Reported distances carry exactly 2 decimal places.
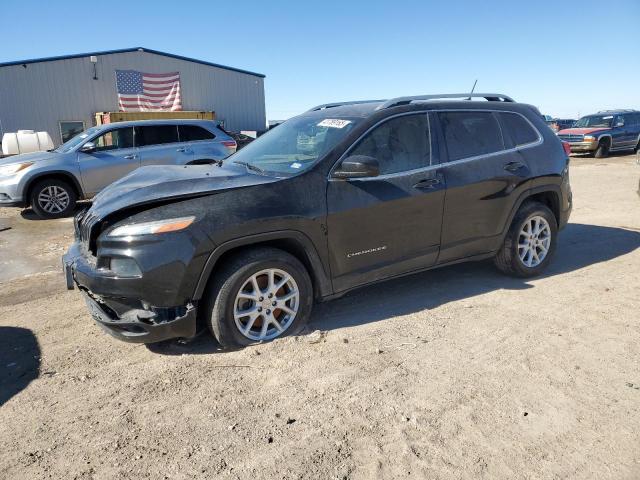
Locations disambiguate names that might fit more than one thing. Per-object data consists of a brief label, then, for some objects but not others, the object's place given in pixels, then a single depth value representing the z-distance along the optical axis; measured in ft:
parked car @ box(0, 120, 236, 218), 28.02
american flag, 78.12
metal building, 70.08
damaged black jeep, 10.14
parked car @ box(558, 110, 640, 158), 64.59
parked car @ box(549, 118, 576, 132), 110.05
